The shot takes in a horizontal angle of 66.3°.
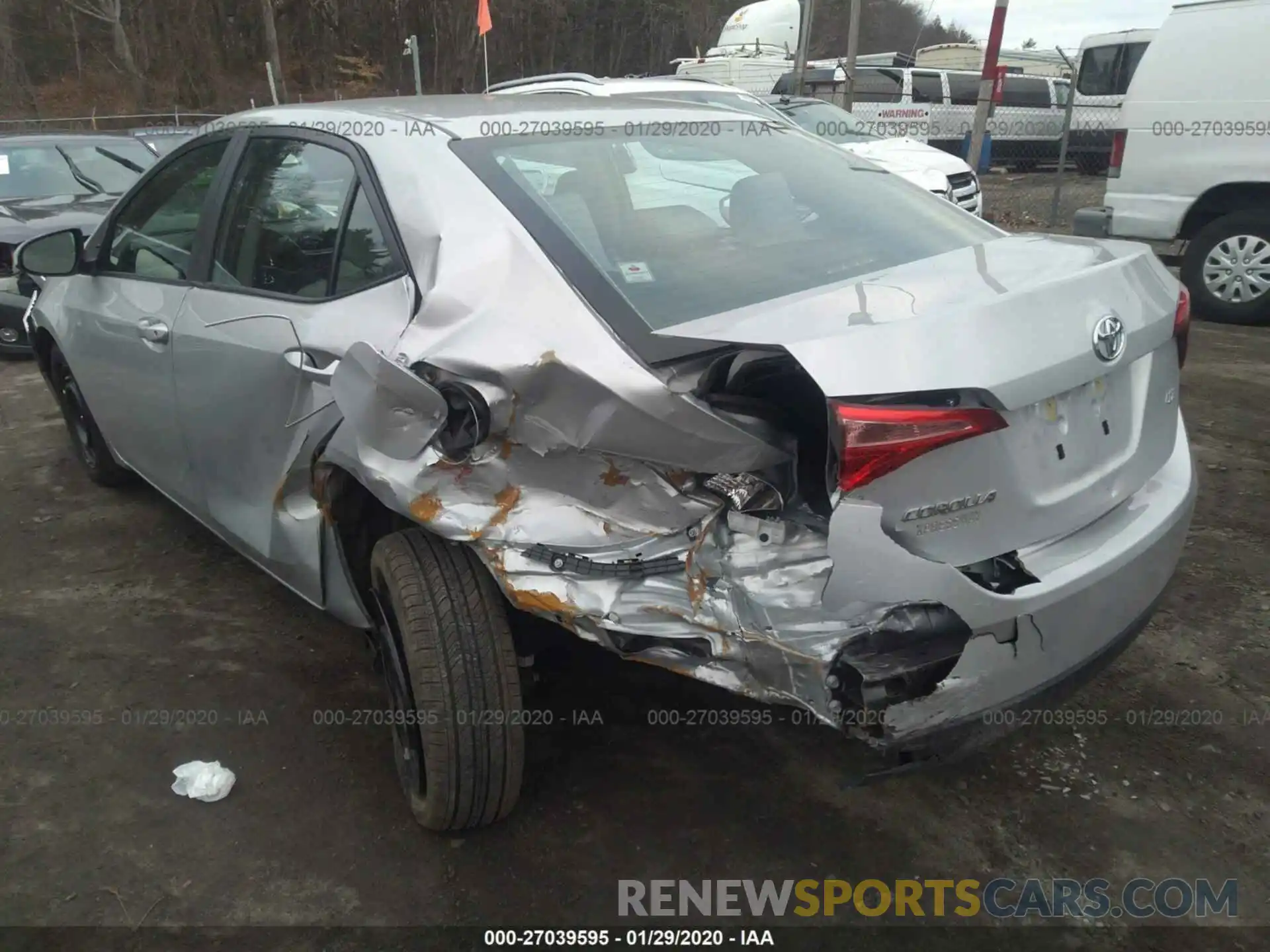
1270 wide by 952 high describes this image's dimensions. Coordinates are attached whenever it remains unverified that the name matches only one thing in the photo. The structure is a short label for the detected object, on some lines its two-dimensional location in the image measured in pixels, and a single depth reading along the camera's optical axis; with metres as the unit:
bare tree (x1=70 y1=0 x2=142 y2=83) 28.45
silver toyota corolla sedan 1.73
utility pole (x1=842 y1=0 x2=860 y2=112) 13.98
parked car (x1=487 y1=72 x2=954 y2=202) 7.95
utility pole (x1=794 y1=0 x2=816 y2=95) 14.12
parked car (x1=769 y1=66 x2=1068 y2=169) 16.19
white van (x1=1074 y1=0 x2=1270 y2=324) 6.55
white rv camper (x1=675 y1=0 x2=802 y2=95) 20.44
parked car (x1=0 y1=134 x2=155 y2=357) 6.82
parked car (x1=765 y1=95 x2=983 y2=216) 8.82
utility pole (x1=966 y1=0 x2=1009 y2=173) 9.89
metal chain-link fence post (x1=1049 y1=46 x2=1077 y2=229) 10.28
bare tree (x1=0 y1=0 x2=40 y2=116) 29.45
